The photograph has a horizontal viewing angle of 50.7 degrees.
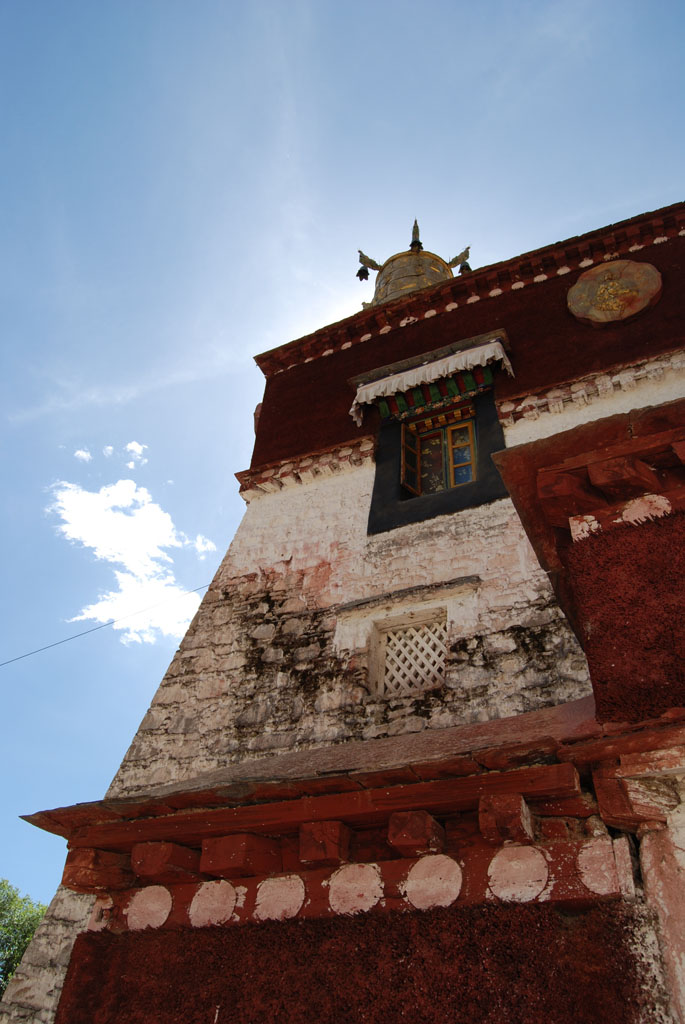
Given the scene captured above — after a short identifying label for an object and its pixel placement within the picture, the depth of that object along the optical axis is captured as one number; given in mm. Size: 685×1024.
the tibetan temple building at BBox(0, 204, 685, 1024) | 3297
